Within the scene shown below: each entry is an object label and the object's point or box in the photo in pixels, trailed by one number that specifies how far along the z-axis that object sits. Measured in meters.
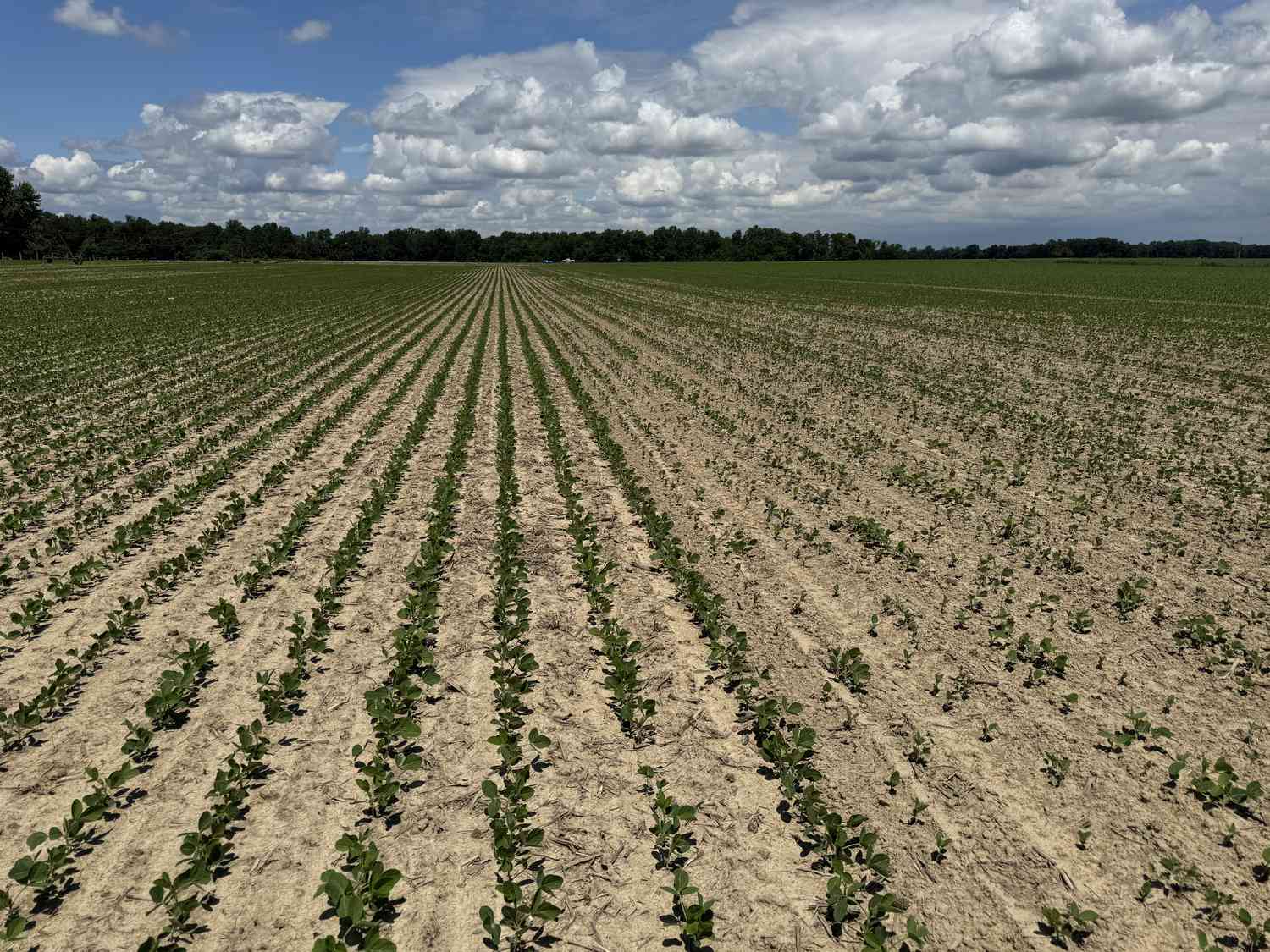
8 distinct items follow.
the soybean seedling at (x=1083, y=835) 4.68
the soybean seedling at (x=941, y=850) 4.61
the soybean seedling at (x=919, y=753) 5.53
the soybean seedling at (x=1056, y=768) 5.32
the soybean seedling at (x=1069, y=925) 4.04
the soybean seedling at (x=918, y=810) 4.91
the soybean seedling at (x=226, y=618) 7.15
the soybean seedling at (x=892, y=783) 5.15
